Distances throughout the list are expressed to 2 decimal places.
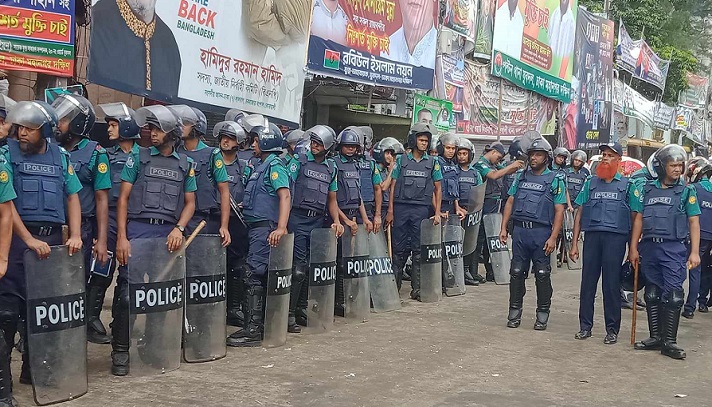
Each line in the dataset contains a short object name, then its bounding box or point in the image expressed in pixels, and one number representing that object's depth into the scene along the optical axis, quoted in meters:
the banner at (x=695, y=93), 42.50
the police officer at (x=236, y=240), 8.16
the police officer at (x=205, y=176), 7.22
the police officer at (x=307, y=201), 8.16
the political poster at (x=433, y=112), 17.28
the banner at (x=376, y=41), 14.65
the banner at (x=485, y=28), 20.92
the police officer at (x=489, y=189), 12.48
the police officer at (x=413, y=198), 10.59
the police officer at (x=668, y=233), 7.89
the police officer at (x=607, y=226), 8.22
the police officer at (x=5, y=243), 5.15
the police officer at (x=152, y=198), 6.36
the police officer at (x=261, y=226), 7.43
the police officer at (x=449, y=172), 11.30
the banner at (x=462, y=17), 19.20
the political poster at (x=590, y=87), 28.38
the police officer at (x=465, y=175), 11.89
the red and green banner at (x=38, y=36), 8.53
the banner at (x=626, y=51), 31.58
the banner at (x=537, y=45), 22.33
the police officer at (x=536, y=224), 8.70
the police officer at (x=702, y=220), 10.25
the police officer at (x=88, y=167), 6.39
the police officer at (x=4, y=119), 5.68
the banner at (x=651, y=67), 34.09
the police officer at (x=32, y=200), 5.43
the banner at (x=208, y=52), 9.88
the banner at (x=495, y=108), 20.78
